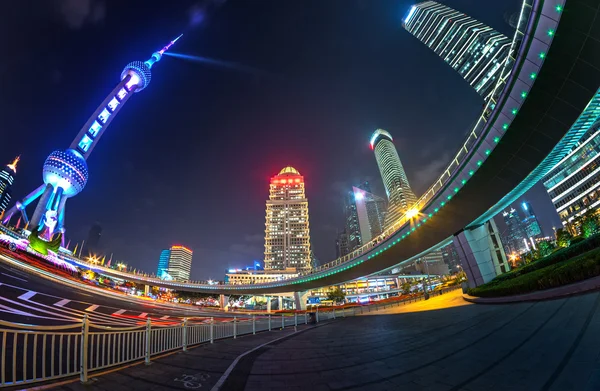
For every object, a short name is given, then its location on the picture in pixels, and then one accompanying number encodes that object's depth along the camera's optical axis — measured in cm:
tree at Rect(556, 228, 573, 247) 4209
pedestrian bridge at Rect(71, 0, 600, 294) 1390
